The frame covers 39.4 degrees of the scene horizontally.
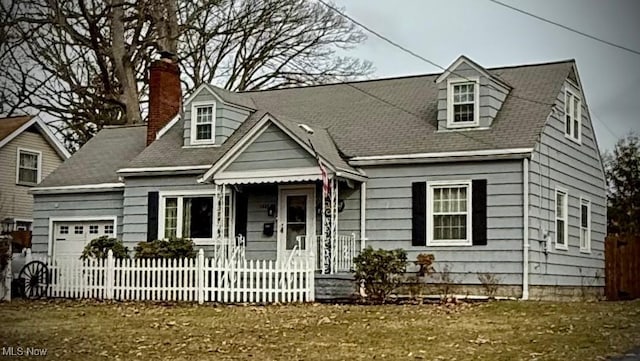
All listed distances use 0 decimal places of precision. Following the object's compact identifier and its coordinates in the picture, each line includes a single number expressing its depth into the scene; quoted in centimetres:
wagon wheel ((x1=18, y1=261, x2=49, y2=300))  1900
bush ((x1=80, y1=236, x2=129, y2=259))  1958
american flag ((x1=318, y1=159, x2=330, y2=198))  1766
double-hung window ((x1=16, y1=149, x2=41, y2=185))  2844
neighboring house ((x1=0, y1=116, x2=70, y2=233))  2713
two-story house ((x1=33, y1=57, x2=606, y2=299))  1758
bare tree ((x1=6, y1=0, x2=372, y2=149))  2702
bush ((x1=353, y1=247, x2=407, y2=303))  1672
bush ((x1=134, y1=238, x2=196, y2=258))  1881
